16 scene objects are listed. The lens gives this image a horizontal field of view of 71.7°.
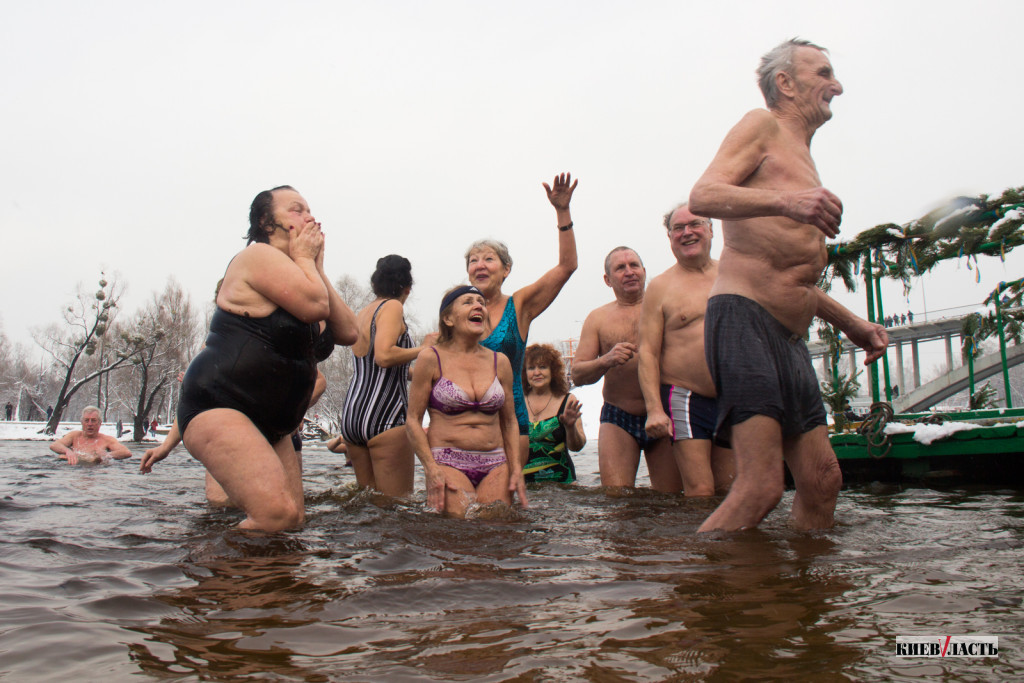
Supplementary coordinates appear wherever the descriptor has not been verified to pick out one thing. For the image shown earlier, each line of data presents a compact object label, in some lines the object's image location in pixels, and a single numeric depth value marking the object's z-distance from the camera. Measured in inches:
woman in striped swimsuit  195.6
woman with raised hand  200.4
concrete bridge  1103.2
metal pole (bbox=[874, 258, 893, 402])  453.4
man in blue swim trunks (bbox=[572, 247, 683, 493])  209.5
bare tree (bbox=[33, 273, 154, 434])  1248.2
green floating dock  260.4
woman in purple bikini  171.9
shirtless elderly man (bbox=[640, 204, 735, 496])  177.8
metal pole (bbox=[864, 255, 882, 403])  434.6
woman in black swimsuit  120.4
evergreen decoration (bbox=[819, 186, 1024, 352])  431.5
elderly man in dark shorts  120.3
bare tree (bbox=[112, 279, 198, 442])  1631.4
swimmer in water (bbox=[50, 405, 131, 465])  425.4
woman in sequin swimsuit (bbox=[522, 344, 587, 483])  263.1
